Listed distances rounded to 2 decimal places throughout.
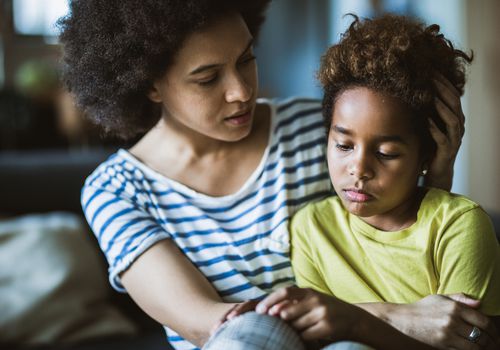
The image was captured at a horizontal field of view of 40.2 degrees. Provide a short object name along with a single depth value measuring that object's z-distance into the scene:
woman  1.32
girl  1.10
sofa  2.08
